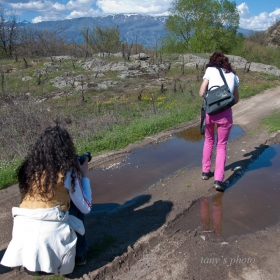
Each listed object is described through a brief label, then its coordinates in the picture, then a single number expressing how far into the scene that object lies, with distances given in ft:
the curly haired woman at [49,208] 9.04
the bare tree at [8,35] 111.75
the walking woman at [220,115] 15.30
